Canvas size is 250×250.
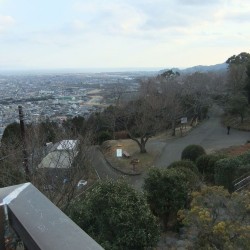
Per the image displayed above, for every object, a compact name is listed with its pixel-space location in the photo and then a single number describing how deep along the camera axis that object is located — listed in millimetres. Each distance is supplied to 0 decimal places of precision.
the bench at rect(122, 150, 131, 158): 17836
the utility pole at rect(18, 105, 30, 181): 8295
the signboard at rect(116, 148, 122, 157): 17622
